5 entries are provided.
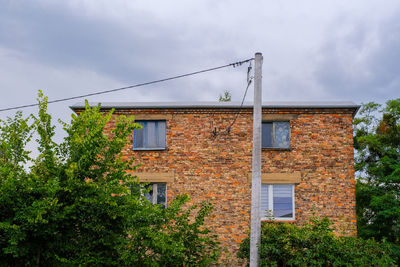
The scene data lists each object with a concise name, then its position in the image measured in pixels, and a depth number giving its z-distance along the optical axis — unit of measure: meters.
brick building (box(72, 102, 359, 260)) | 16.61
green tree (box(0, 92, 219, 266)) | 10.57
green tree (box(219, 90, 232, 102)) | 37.72
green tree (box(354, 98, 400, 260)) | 22.22
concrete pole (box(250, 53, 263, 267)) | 10.80
